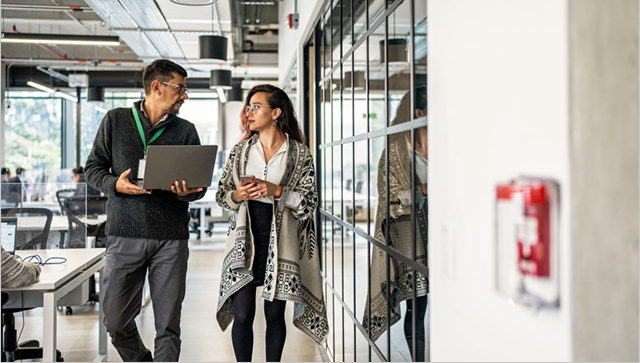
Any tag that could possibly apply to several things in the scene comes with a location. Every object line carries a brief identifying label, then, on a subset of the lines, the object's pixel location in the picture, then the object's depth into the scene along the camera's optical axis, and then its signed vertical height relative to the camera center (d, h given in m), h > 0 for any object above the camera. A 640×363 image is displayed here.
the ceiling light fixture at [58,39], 6.43 +1.85
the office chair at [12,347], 3.04 -1.00
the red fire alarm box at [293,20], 4.47 +1.45
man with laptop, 2.42 -0.17
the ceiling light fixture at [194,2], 3.84 +1.38
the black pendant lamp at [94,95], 10.44 +1.81
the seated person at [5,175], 7.84 +0.14
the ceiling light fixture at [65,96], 10.58 +1.86
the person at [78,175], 8.04 +0.12
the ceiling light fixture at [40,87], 9.39 +1.87
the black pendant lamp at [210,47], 6.21 +1.67
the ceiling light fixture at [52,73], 10.82 +2.37
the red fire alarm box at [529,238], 0.71 -0.08
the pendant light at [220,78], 8.08 +1.67
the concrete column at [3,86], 10.95 +2.12
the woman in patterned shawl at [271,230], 2.39 -0.23
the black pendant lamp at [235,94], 10.75 +1.88
